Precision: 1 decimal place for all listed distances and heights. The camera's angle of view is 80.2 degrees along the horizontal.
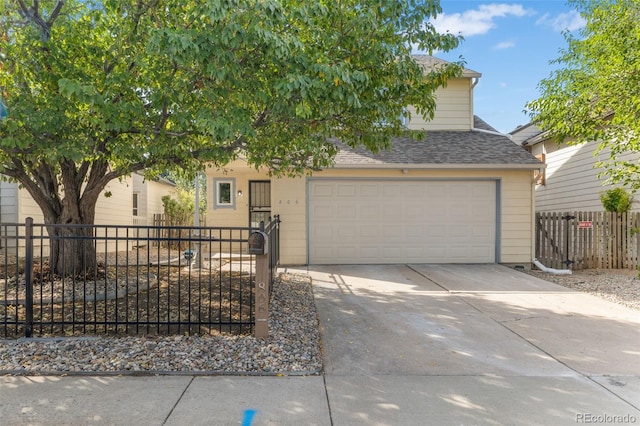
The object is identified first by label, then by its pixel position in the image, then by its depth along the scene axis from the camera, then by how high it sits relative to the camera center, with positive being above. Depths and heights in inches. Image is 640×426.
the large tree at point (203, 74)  165.8 +69.6
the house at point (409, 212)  399.2 +1.2
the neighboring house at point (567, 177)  474.9 +49.2
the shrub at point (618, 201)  401.1 +12.3
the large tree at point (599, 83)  283.4 +103.4
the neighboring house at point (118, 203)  426.0 +15.0
